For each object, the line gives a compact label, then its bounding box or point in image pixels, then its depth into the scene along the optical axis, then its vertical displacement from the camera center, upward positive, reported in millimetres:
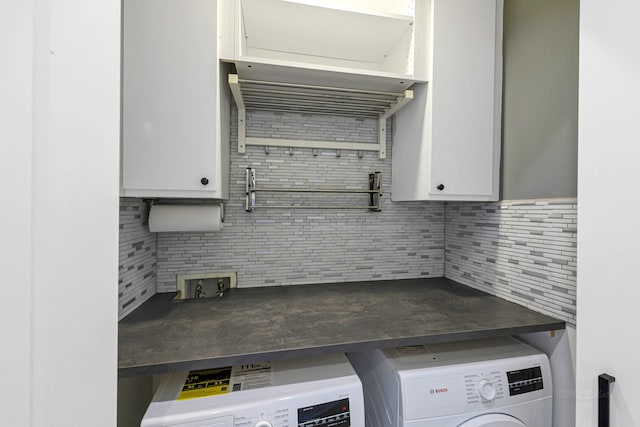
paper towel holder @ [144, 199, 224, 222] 1374 +36
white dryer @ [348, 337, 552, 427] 937 -643
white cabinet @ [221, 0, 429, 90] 1170 +920
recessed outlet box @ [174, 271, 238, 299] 1488 -427
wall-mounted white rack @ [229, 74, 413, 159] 1321 +597
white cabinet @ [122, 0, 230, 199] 1064 +450
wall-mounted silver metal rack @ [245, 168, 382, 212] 1478 +113
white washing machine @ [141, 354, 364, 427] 763 -580
